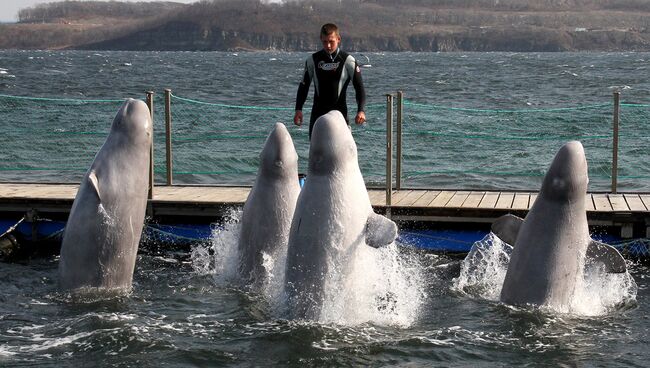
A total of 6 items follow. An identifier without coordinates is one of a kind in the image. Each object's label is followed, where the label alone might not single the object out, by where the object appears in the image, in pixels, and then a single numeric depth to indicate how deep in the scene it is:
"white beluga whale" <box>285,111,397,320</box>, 8.94
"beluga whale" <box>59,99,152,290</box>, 10.35
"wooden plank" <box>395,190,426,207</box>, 13.09
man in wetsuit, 11.50
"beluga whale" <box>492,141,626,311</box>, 9.83
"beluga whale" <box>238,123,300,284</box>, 10.69
